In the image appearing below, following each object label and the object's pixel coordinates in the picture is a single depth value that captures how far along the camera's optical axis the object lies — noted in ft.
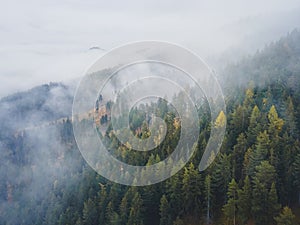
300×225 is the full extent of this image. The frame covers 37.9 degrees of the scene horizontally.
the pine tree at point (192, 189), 239.91
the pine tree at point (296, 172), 223.51
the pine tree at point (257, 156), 233.55
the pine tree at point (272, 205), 207.21
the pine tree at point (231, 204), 215.31
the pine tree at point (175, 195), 246.06
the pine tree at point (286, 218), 190.60
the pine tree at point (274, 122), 263.08
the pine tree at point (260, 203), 208.85
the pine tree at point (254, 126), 265.13
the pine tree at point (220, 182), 237.04
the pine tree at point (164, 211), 240.73
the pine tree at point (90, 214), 283.79
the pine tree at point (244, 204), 213.46
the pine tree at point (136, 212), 247.91
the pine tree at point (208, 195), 232.73
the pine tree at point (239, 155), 246.27
